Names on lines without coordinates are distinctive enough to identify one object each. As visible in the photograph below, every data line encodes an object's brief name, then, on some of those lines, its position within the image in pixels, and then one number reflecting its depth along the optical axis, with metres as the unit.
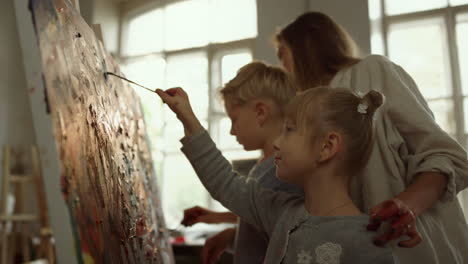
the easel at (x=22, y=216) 4.09
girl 0.82
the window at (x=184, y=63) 3.61
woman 0.87
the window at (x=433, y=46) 2.98
